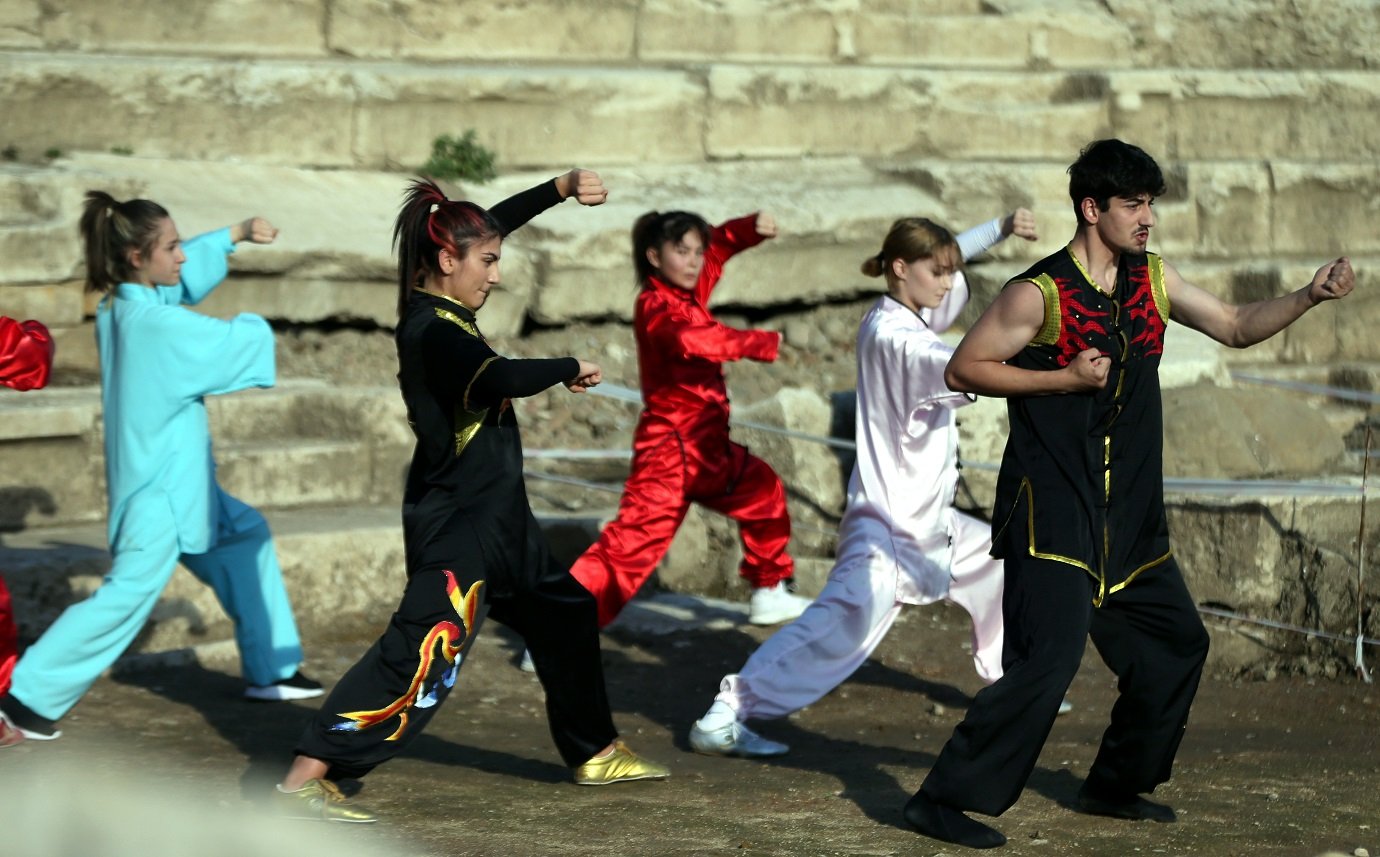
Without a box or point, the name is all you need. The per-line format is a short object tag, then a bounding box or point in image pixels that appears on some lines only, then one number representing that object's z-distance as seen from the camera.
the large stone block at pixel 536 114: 18.72
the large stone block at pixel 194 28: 18.27
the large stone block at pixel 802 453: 14.48
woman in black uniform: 8.77
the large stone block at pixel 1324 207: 20.05
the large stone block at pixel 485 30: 19.67
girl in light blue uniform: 10.68
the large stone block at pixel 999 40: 22.00
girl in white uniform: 10.48
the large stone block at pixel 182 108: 16.95
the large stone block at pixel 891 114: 20.31
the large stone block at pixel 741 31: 21.08
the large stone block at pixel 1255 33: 22.81
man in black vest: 8.37
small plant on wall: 18.70
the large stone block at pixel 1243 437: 13.90
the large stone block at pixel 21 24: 17.91
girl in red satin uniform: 12.17
